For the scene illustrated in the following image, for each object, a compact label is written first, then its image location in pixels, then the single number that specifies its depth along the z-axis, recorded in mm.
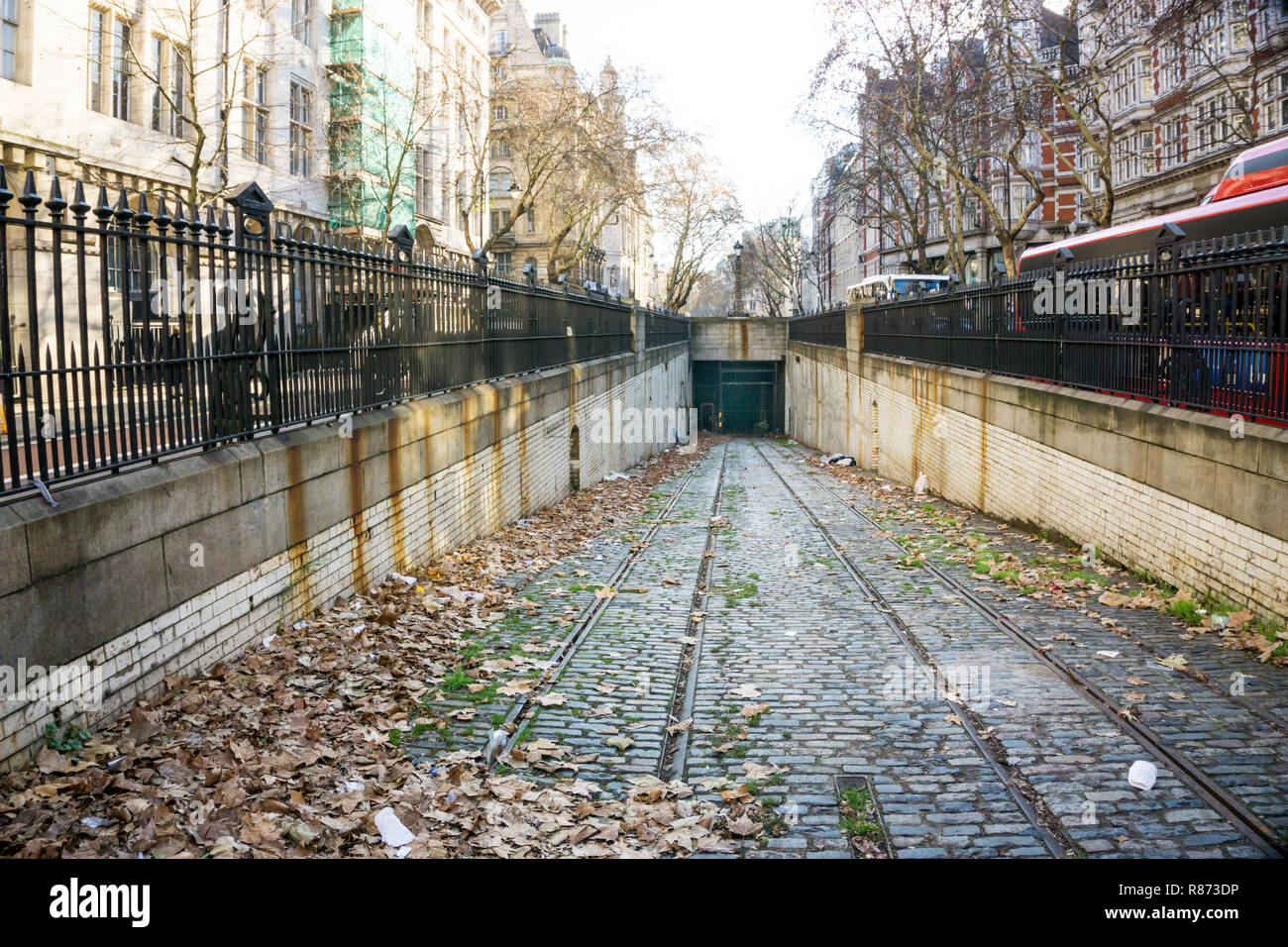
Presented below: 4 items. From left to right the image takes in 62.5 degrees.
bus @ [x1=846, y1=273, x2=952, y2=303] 39500
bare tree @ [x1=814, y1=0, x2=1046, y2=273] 28188
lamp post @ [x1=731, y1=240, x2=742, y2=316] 56656
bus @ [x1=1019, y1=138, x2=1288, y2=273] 16359
